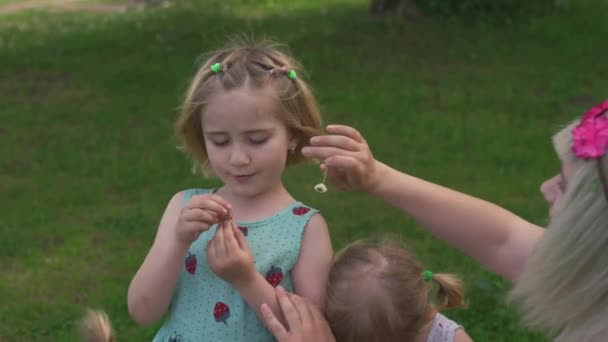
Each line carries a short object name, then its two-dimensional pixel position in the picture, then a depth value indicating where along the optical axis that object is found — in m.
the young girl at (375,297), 2.48
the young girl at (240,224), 2.40
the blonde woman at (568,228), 1.86
